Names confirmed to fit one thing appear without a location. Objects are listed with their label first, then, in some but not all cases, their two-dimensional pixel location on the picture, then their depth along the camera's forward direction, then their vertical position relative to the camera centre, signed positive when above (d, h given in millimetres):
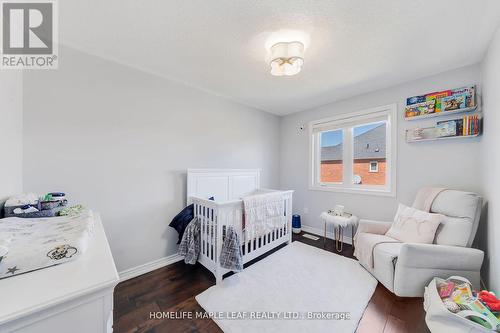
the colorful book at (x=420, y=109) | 2271 +717
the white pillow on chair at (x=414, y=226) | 1851 -618
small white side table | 2639 -792
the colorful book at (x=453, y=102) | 2057 +720
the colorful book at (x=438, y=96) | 2174 +831
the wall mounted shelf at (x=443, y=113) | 2033 +617
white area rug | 1472 -1216
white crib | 1994 -526
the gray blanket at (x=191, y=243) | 2137 -896
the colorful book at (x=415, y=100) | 2348 +845
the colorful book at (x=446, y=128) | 2104 +439
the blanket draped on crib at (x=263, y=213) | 2238 -618
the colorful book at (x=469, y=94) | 2012 +776
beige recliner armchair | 1624 -795
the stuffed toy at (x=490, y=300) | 1209 -885
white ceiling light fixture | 1659 +970
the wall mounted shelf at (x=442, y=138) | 2029 +333
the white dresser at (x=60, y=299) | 466 -352
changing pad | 595 -301
